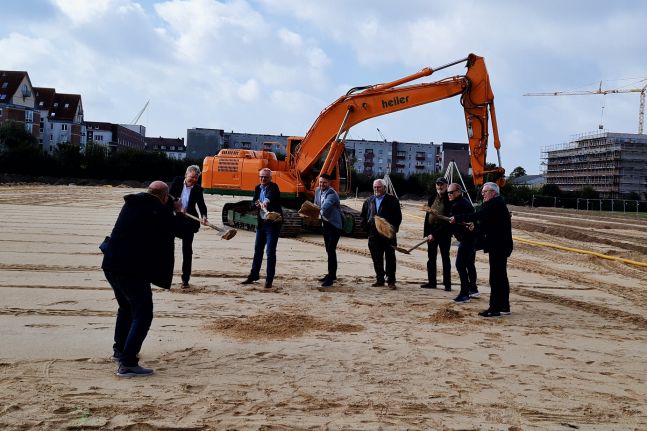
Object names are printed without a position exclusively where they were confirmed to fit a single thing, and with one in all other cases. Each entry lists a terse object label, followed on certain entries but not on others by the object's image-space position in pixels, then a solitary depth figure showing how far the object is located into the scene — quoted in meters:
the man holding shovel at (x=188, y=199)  9.17
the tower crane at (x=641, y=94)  125.69
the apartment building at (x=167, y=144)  131.75
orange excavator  15.23
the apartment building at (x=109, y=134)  110.46
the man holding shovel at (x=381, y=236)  10.13
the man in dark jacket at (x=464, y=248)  9.13
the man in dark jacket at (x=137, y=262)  5.22
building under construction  90.38
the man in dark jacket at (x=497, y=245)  8.16
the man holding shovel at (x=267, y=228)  9.61
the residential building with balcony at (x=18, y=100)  82.50
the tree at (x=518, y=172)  123.21
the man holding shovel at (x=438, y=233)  9.86
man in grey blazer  10.15
